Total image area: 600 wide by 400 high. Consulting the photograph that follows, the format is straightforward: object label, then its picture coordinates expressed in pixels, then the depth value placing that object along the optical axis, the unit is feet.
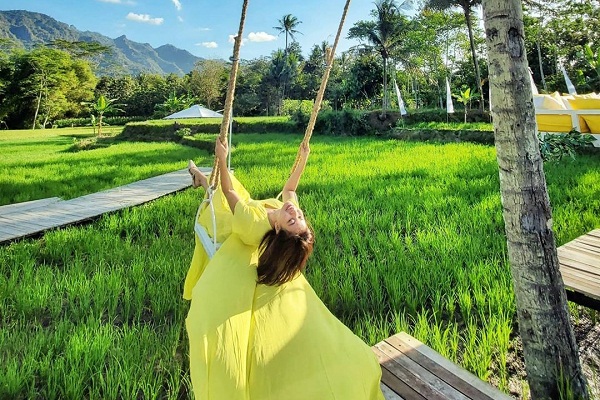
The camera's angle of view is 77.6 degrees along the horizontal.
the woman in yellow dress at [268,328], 3.45
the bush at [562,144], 22.26
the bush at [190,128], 63.36
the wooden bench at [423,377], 4.59
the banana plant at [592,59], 43.55
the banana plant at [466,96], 43.73
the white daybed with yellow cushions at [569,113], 23.61
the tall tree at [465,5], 48.03
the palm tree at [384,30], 56.39
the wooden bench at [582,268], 6.54
